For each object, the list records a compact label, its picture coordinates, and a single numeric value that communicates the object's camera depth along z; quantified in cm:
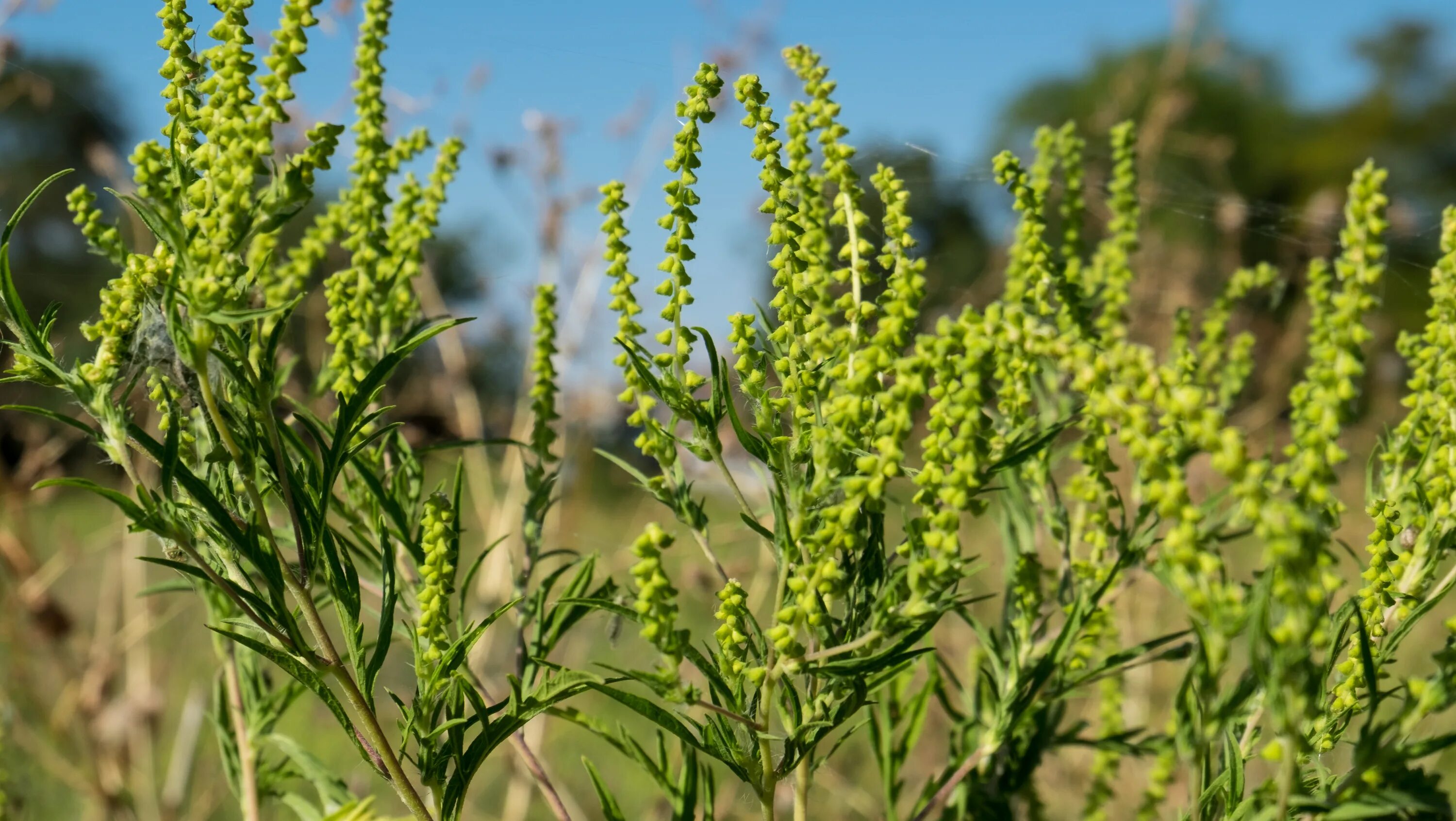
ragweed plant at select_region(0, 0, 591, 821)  70
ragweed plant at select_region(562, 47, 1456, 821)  66
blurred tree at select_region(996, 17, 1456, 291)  1598
